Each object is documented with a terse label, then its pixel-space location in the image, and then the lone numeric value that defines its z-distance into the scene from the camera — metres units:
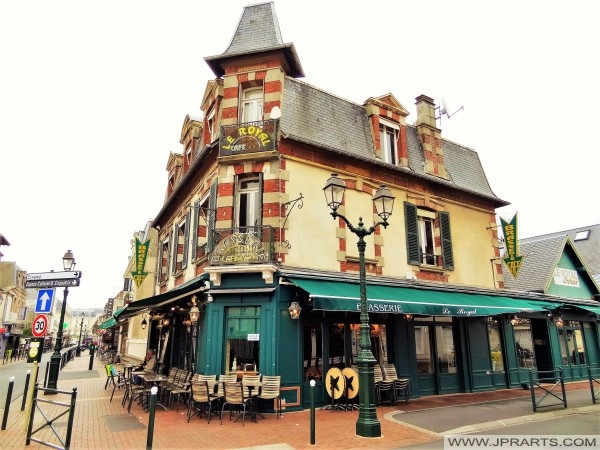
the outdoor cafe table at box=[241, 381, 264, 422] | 8.84
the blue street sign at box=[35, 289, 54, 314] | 7.73
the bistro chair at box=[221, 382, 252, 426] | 8.69
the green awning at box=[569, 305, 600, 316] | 15.87
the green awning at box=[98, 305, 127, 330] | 17.85
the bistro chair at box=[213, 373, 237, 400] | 9.06
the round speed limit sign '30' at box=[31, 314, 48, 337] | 7.48
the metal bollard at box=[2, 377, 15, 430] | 7.74
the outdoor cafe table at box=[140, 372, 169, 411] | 10.29
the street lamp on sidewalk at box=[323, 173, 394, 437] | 7.15
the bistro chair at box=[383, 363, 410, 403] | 10.66
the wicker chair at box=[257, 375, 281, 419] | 9.06
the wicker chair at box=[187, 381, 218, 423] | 8.87
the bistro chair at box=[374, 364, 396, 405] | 10.42
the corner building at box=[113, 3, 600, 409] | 10.13
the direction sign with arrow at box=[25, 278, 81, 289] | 8.09
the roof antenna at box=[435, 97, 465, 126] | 15.96
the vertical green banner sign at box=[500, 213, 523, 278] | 14.73
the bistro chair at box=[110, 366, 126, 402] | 12.16
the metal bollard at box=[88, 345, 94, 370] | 22.76
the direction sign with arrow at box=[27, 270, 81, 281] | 8.19
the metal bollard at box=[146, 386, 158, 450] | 5.48
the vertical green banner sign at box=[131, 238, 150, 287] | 17.50
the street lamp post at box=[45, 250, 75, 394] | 12.64
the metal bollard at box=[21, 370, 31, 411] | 9.95
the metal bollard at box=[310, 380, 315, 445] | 6.78
